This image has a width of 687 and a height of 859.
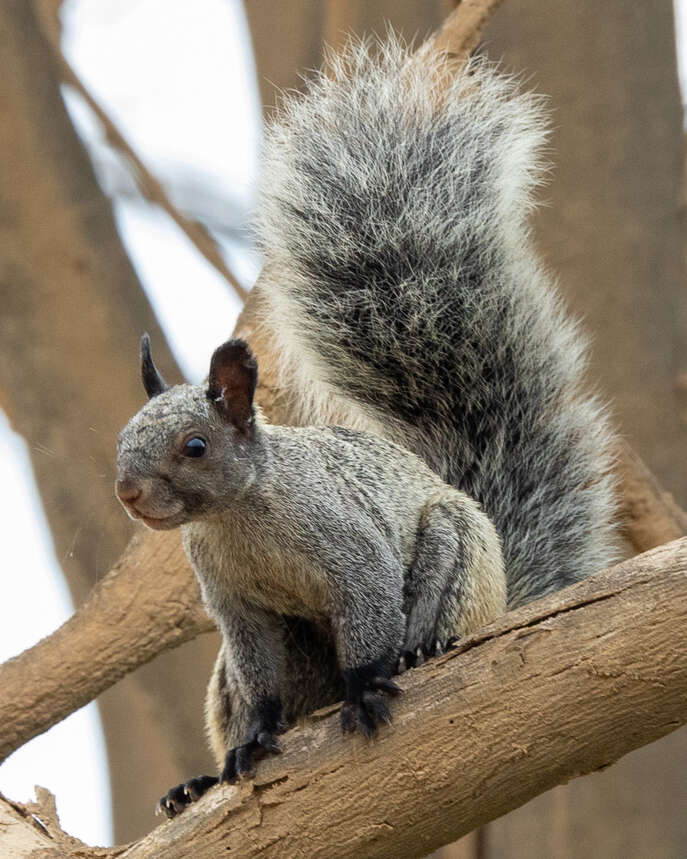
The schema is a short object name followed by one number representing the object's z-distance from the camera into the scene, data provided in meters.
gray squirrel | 6.25
